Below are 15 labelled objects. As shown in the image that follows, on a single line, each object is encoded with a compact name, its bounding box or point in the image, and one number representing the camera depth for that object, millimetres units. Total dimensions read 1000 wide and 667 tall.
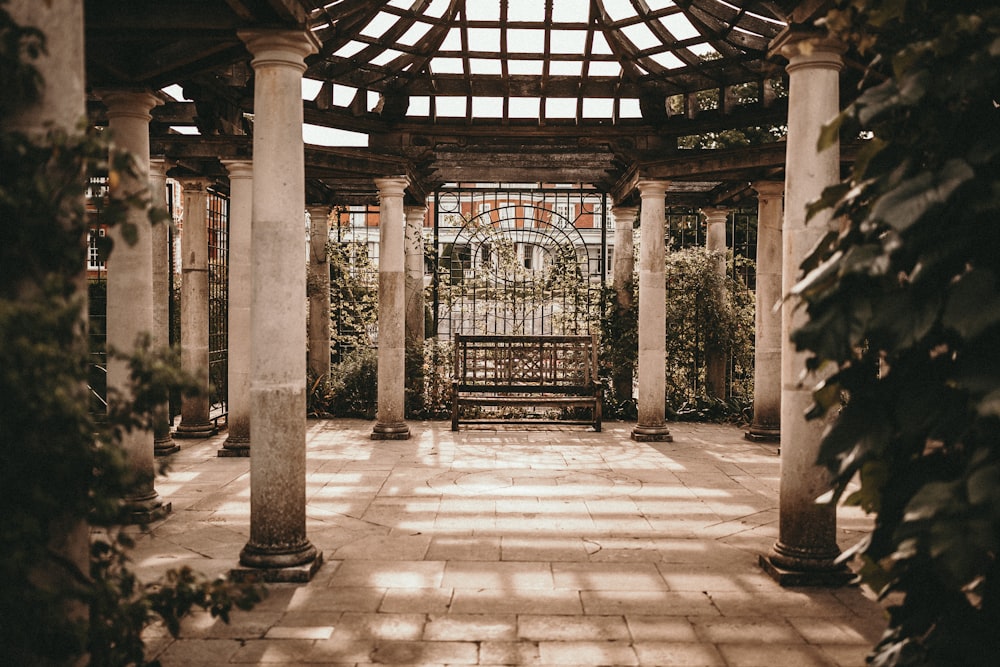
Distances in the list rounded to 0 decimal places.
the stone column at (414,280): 13898
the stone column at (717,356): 13920
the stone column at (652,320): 10984
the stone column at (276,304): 5164
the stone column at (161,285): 10664
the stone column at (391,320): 10992
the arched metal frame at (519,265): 14516
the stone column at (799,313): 5184
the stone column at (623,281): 13703
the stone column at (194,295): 11172
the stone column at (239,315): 9398
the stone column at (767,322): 10859
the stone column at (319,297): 14656
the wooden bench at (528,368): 12719
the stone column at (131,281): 6582
